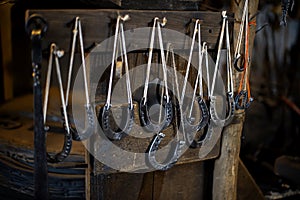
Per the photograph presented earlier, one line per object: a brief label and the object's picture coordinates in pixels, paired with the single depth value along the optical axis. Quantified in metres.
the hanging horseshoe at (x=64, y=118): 0.91
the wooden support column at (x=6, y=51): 2.05
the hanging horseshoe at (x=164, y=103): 1.02
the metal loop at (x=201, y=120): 1.12
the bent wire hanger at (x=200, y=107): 1.09
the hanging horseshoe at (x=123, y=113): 0.97
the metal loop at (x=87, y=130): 0.98
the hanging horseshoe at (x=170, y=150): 1.08
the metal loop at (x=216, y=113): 1.15
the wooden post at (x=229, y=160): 1.25
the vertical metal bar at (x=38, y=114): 0.87
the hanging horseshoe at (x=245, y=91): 1.16
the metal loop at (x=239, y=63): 1.14
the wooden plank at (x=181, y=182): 1.23
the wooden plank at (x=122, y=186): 1.11
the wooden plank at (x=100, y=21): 0.90
